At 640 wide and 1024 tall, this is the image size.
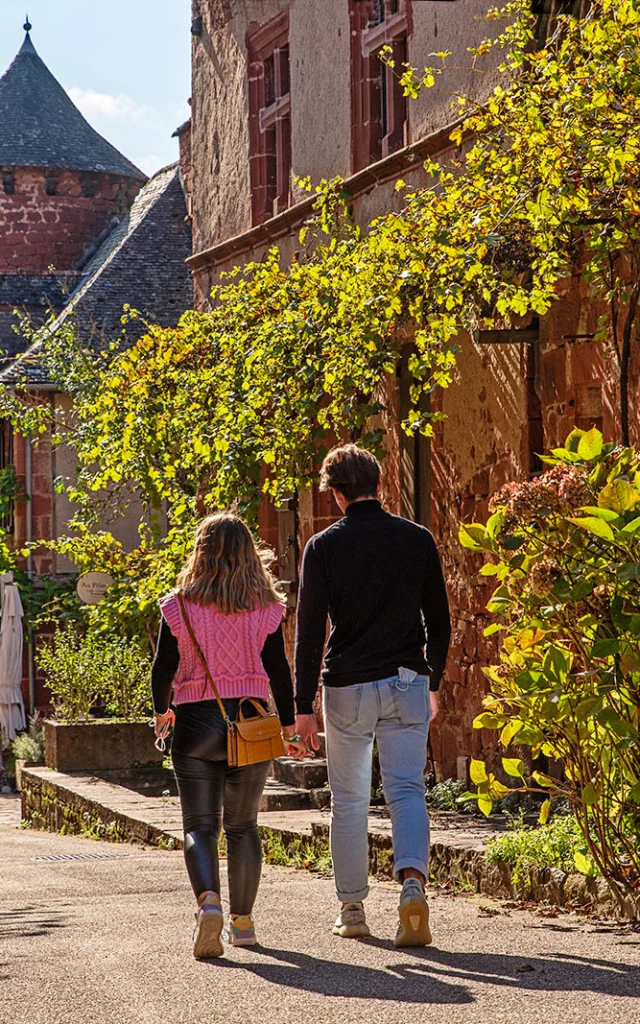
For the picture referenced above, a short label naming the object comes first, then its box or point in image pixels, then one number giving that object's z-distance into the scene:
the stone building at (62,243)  26.69
